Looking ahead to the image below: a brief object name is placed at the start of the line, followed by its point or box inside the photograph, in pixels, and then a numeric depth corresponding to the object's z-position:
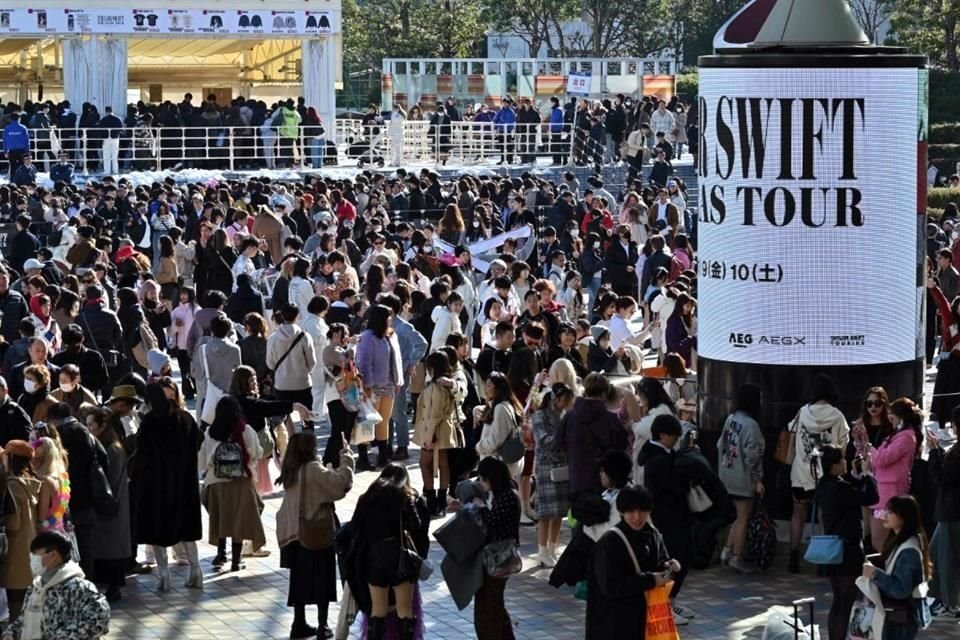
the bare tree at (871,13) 69.94
